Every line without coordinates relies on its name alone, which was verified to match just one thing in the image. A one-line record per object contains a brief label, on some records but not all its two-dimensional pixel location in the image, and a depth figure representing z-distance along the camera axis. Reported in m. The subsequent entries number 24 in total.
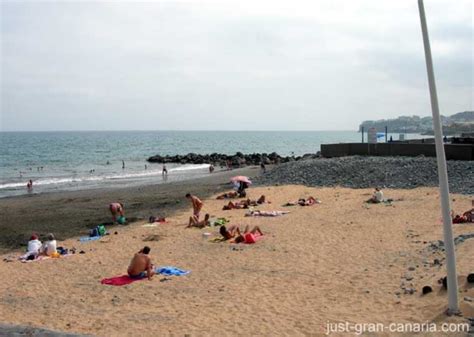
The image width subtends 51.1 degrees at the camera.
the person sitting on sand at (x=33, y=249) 13.30
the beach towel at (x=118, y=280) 10.51
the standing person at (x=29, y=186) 33.15
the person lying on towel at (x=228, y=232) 14.26
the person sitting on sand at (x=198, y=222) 16.61
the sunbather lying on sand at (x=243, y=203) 19.95
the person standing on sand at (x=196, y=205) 17.42
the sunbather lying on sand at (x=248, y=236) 13.79
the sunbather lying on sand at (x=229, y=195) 23.05
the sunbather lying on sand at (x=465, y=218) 13.71
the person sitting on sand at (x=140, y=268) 10.81
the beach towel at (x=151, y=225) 17.47
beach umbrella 22.88
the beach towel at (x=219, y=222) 16.66
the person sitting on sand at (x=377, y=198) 18.75
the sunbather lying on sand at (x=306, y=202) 19.69
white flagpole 6.69
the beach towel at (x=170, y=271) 11.11
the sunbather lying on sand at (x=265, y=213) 17.82
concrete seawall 24.38
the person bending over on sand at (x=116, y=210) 18.55
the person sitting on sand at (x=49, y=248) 13.44
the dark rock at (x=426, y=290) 8.23
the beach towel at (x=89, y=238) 15.65
